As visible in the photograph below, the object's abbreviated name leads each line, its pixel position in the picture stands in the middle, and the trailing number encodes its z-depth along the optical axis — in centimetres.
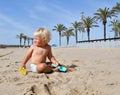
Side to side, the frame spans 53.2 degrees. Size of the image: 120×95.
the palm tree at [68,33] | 3479
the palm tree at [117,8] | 1834
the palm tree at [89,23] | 2534
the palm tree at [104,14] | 2108
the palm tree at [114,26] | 2865
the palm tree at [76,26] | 3055
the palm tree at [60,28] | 3306
